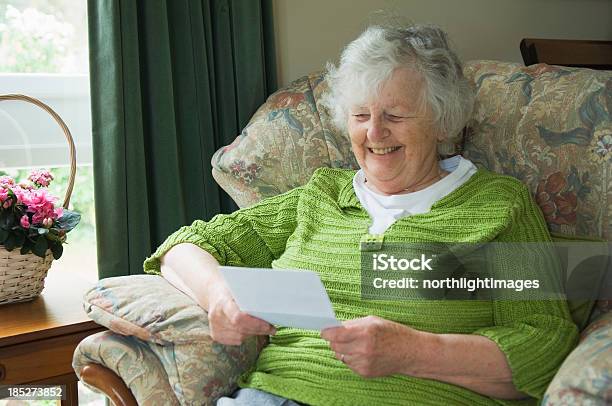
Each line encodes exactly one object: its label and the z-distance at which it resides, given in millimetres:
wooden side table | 2150
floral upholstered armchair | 2039
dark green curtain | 2409
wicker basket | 2234
